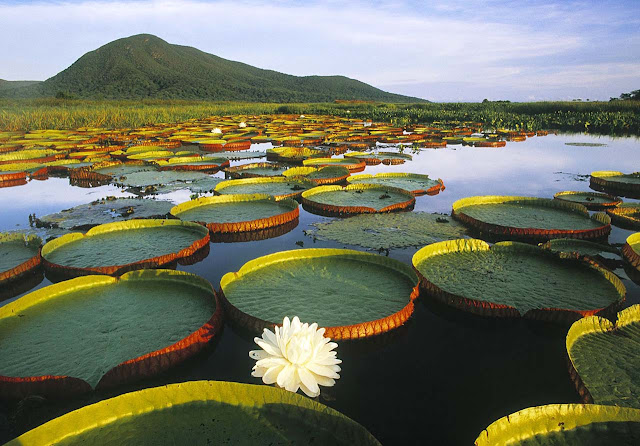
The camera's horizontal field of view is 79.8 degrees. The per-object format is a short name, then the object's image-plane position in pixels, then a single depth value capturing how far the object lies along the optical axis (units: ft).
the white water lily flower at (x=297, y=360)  4.86
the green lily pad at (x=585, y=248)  11.45
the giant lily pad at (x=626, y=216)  14.30
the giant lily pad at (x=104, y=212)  15.51
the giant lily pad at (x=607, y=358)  5.60
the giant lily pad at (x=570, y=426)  4.62
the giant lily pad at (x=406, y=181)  20.63
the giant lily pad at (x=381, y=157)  31.17
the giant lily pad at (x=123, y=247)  10.73
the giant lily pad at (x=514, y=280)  8.27
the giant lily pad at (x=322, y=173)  22.41
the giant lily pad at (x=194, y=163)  26.99
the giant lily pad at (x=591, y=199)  16.69
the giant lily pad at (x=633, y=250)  10.58
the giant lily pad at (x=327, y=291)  7.85
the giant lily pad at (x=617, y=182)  20.27
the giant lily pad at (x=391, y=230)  13.00
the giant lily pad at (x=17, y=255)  10.64
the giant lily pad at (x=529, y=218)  12.93
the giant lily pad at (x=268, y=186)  19.86
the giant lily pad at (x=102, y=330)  6.32
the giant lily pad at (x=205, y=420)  4.71
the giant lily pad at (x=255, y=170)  25.11
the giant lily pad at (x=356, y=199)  16.58
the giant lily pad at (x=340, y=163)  26.99
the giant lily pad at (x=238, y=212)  14.51
